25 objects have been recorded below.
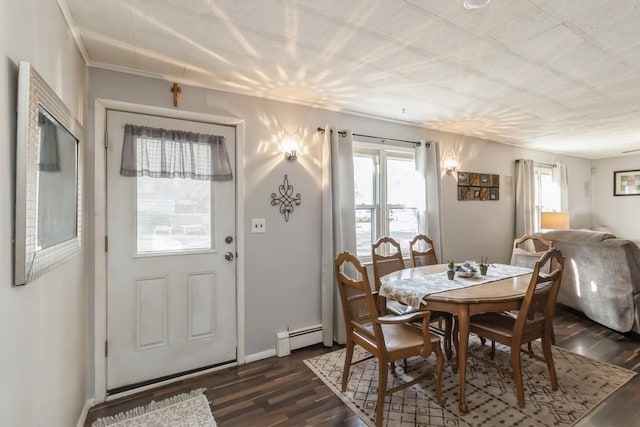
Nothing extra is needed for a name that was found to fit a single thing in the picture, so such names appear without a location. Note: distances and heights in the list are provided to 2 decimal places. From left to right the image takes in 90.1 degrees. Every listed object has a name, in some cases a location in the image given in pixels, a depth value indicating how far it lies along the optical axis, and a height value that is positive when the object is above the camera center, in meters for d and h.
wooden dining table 2.09 -0.55
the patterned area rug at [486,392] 2.01 -1.27
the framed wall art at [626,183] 6.08 +0.62
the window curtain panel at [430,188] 3.94 +0.33
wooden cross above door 2.50 +0.98
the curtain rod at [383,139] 3.26 +0.88
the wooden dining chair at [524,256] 3.25 -0.43
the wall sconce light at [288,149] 3.01 +0.63
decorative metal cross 2.97 +0.16
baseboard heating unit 2.91 -1.16
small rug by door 2.02 -1.31
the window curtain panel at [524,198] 4.98 +0.26
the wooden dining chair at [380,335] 1.94 -0.81
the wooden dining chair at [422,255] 3.38 -0.43
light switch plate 2.85 -0.08
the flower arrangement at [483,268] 2.73 -0.46
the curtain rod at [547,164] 5.51 +0.89
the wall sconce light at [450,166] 4.24 +0.66
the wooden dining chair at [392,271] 2.66 -0.57
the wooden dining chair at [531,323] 2.10 -0.79
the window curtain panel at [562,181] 5.84 +0.62
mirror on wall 1.06 +0.15
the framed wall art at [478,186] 4.41 +0.42
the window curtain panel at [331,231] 3.13 -0.15
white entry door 2.37 -0.42
